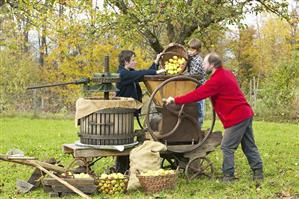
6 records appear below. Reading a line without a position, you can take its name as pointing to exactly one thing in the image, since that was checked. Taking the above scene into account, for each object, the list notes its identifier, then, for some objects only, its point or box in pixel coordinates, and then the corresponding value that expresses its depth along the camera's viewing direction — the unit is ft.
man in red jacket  31.56
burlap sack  31.24
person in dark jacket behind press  34.20
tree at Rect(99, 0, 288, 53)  44.31
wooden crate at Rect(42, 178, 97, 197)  29.89
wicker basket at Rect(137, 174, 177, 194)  29.84
